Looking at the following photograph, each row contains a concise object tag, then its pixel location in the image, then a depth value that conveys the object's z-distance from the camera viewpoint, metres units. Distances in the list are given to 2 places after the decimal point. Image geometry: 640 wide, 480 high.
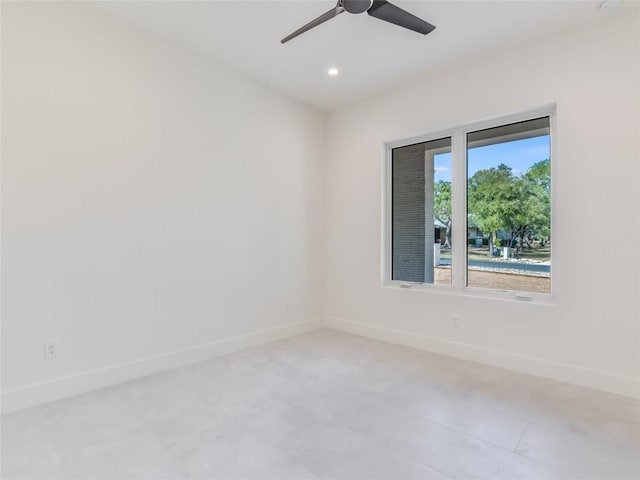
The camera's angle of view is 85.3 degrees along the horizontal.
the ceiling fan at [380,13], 2.17
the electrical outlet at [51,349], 2.46
